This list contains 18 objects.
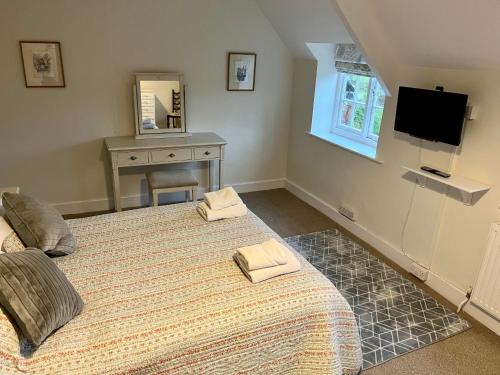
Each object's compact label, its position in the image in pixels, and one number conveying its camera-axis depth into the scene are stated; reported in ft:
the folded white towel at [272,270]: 6.14
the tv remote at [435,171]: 8.54
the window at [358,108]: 11.84
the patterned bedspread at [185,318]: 4.76
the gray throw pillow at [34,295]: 4.54
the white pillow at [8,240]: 5.93
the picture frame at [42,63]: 10.41
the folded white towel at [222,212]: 8.18
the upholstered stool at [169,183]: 11.30
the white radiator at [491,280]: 7.50
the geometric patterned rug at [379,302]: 7.55
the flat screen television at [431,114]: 8.00
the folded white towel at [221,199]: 8.33
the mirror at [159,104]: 11.60
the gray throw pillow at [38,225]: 6.24
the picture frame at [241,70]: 12.78
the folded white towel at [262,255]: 6.23
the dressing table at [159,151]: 11.00
